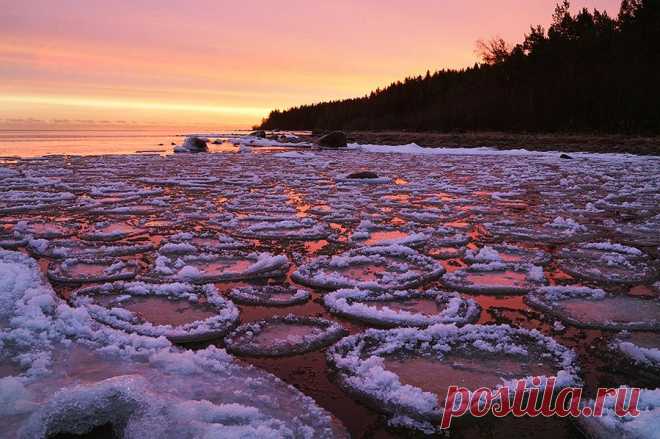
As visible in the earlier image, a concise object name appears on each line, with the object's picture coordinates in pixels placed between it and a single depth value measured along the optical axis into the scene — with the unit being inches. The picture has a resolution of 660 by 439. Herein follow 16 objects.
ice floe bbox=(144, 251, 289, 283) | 99.1
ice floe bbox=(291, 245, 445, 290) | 95.6
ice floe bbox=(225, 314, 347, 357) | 67.8
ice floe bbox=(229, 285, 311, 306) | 85.7
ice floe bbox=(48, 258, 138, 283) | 97.1
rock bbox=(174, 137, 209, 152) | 656.6
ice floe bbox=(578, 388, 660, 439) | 46.9
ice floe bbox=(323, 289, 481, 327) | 77.4
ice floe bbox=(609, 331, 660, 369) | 64.1
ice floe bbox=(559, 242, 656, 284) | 101.7
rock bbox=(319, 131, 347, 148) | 735.7
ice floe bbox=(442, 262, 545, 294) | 92.9
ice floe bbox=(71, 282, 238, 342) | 72.5
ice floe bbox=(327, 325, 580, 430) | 54.9
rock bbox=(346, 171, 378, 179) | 290.3
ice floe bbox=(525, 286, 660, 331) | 77.3
